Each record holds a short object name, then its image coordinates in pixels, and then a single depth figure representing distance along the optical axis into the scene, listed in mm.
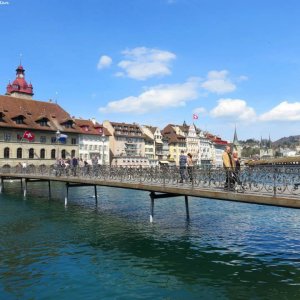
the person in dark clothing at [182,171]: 15555
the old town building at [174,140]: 100716
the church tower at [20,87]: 79520
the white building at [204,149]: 114132
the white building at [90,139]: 67282
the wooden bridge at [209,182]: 11128
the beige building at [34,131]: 53479
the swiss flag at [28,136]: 43142
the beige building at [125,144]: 81159
